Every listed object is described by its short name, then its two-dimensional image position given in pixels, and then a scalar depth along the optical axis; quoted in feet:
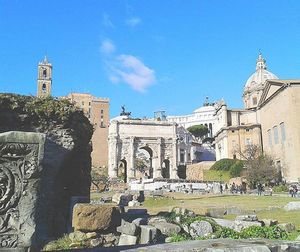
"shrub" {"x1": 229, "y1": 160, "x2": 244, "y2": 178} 190.50
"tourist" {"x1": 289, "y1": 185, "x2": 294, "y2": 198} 104.72
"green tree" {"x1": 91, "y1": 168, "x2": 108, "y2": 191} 162.03
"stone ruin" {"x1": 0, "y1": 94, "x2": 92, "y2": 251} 11.71
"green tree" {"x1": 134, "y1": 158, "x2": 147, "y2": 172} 270.87
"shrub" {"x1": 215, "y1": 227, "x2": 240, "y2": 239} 24.59
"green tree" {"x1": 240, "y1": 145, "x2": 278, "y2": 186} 149.48
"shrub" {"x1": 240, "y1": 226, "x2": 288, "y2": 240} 24.43
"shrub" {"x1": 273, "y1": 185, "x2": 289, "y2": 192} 132.36
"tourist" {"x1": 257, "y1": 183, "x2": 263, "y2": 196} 132.94
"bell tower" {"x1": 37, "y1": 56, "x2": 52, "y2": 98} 394.36
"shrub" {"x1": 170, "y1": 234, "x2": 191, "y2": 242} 23.99
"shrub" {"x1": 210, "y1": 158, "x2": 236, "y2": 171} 203.41
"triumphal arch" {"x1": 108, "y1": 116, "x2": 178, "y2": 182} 215.72
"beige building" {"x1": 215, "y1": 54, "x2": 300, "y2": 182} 164.04
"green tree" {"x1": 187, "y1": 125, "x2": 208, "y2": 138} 386.11
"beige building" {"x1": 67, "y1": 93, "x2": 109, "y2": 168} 345.51
